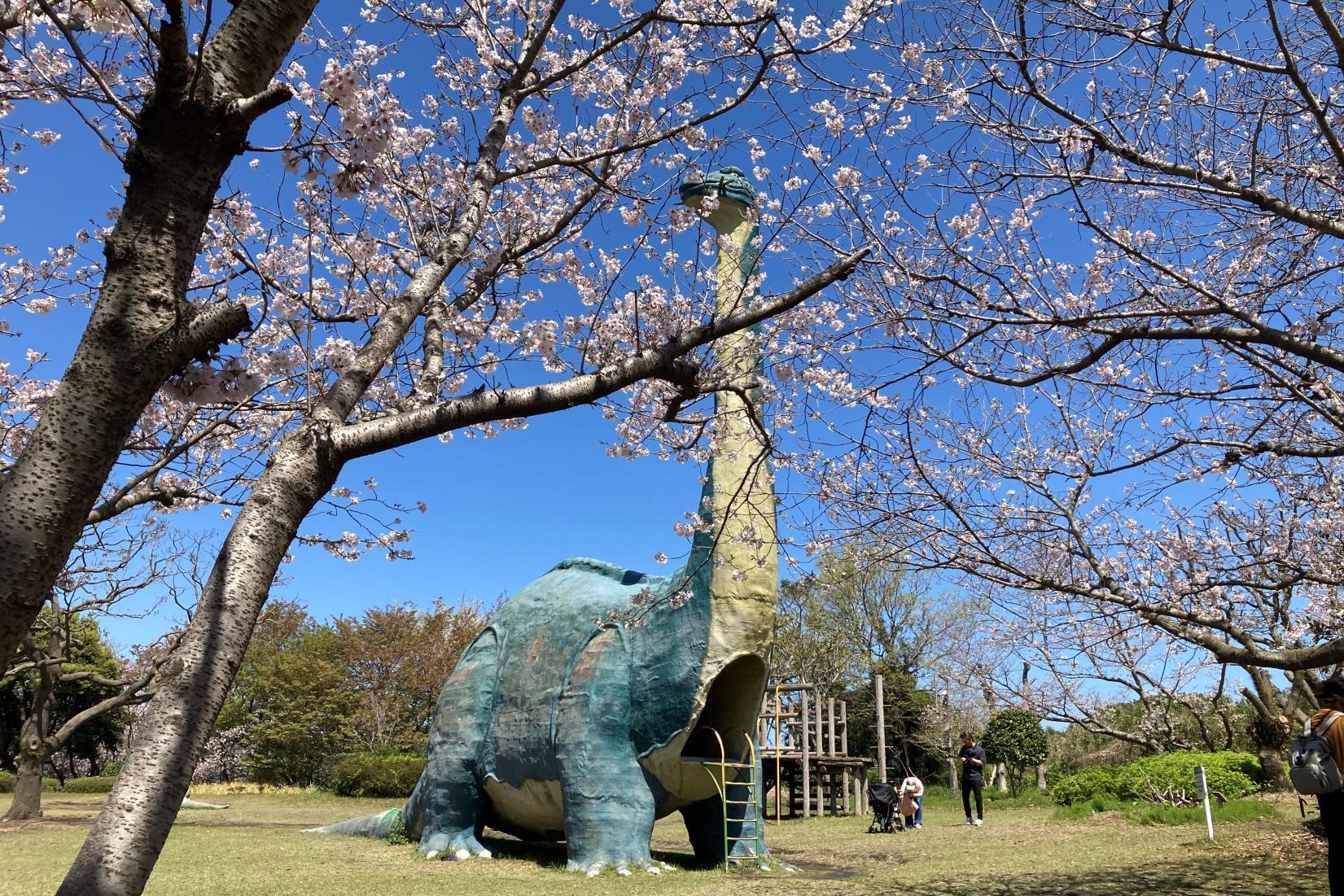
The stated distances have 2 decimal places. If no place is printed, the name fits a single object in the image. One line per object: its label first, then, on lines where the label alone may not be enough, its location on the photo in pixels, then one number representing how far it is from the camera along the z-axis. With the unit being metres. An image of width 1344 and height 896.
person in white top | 14.70
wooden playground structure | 17.41
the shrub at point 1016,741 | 23.38
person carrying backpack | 4.80
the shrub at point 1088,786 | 14.69
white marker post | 9.08
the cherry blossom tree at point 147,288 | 2.13
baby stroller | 13.95
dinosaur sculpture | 8.40
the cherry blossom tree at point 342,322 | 2.42
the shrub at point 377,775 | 22.31
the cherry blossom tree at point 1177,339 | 4.66
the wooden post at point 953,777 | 24.08
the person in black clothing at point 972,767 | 13.63
